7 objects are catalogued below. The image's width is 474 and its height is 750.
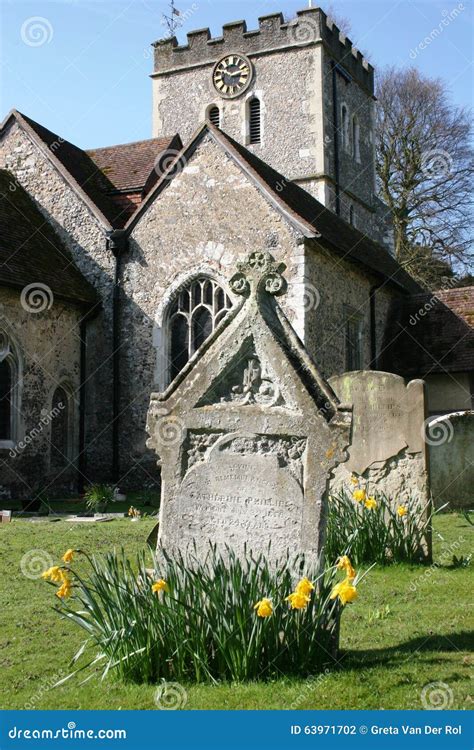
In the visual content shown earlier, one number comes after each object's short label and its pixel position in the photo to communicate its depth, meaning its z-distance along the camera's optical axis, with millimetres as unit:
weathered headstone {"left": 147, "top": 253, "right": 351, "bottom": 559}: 4953
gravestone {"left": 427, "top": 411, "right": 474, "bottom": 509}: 12266
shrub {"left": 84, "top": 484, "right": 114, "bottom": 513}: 13391
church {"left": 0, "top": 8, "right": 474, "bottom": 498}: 15438
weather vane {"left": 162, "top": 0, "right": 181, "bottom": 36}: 33031
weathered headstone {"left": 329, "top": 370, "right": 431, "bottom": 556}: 8094
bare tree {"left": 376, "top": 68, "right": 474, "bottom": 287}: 33312
